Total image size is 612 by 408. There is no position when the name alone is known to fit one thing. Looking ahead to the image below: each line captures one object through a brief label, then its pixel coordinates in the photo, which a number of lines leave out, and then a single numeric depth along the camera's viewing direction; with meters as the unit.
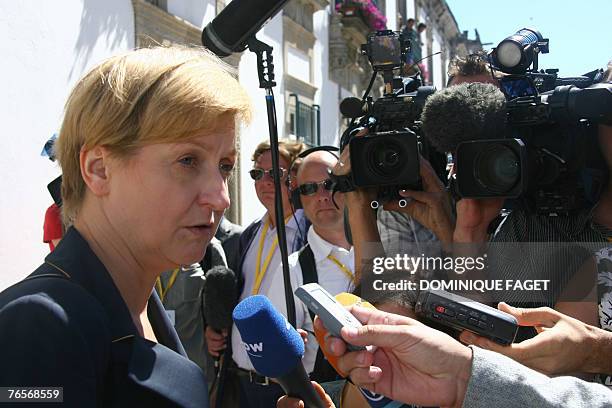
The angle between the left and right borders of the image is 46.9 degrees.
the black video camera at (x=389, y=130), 2.08
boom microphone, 2.36
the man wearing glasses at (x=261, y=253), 3.17
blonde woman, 1.21
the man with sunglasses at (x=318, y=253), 3.10
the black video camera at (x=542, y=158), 1.89
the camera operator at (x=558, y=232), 1.83
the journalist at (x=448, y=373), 1.35
